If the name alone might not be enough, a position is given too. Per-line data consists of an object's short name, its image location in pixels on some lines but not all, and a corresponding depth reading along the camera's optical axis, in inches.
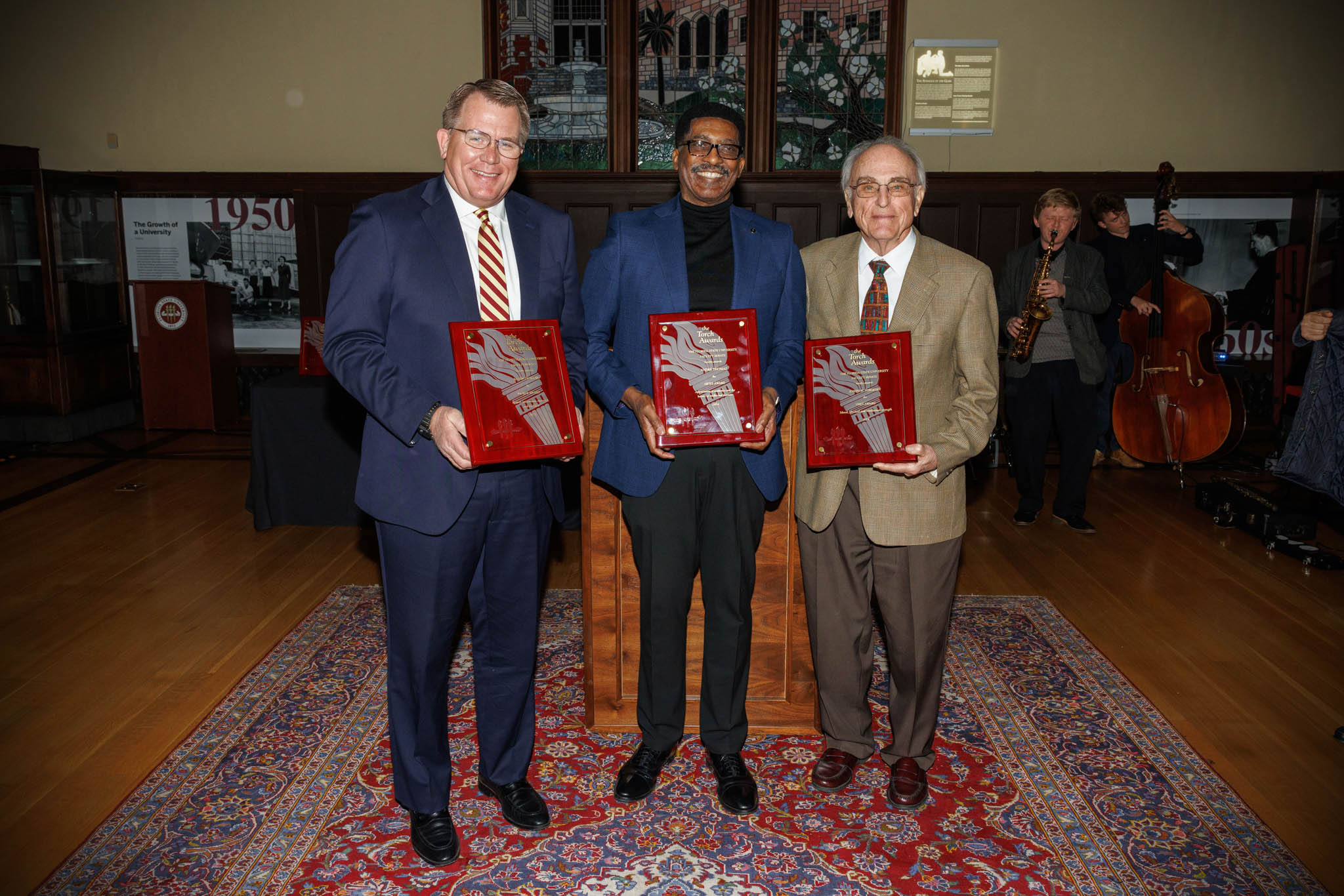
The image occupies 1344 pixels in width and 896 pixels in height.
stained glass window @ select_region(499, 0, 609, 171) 305.9
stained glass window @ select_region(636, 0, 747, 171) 304.0
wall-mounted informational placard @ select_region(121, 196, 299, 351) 324.2
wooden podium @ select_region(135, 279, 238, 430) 310.3
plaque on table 217.6
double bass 207.8
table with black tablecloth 206.2
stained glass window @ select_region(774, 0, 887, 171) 302.2
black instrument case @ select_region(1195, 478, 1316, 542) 198.2
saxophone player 196.7
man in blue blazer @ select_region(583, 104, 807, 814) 95.5
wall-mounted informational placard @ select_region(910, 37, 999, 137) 299.7
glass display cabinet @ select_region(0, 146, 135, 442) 295.1
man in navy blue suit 84.2
